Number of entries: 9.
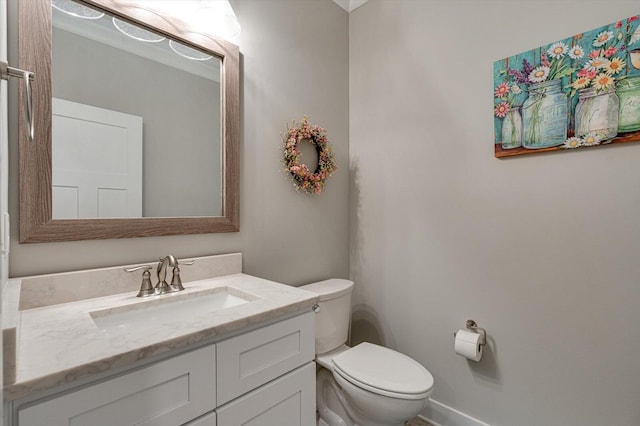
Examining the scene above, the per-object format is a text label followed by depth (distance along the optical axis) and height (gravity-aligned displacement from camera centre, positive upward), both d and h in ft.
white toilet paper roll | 4.92 -2.15
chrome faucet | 3.81 -0.85
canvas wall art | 3.93 +1.67
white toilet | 4.28 -2.43
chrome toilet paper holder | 5.08 -1.98
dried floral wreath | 5.78 +1.06
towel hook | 2.21 +0.94
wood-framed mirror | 3.35 +0.82
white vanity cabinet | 2.17 -1.51
